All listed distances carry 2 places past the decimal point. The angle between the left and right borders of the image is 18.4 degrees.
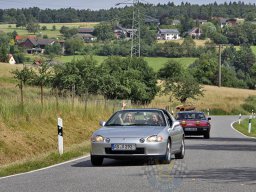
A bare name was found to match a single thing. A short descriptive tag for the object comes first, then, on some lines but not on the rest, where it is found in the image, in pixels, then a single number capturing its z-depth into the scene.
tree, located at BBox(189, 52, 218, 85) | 136.10
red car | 34.78
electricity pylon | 78.36
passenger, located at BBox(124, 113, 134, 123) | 19.00
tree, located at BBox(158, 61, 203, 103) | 93.88
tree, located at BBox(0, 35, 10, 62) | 112.70
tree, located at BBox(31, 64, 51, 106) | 47.22
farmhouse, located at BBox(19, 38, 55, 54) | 140.55
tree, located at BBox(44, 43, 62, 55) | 125.99
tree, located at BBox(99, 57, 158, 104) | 63.41
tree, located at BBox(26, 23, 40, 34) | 178.38
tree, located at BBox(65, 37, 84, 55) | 134.43
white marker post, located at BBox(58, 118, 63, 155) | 20.67
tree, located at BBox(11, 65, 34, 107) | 48.09
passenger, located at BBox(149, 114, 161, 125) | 18.88
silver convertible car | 17.27
